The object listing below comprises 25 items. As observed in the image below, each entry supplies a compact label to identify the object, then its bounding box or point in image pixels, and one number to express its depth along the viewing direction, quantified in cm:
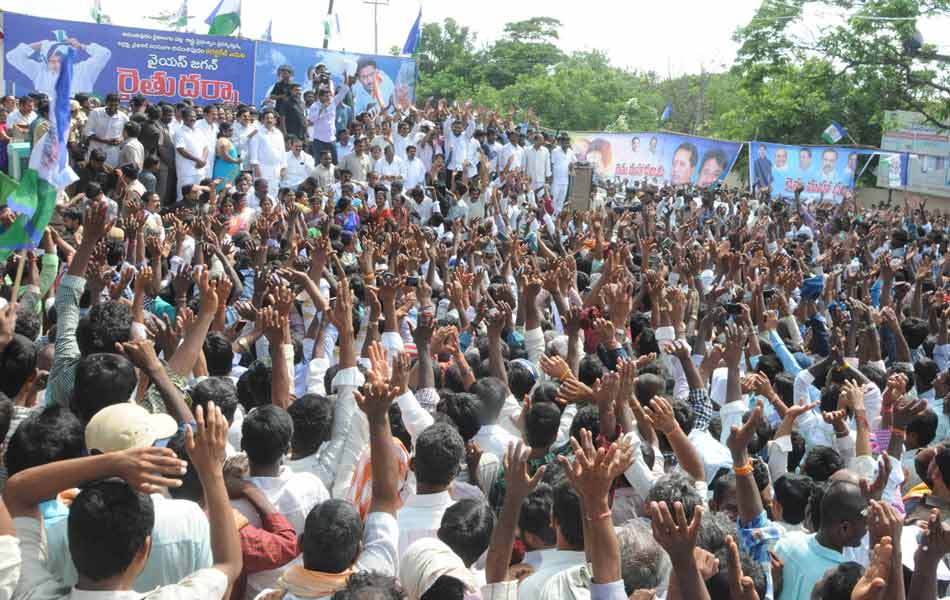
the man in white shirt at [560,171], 1683
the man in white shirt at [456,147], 1537
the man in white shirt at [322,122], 1443
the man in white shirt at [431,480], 303
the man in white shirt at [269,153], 1249
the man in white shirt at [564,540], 261
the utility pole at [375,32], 3469
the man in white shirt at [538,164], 1661
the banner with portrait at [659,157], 2303
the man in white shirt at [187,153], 1142
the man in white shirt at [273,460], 310
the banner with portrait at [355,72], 1556
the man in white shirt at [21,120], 1058
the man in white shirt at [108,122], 1104
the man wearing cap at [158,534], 253
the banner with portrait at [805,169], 2178
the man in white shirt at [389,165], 1402
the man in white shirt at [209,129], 1185
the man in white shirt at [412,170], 1455
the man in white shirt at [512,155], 1631
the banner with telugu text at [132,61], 1353
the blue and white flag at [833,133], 2381
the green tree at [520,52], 4991
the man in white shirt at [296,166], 1303
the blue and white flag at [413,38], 2150
